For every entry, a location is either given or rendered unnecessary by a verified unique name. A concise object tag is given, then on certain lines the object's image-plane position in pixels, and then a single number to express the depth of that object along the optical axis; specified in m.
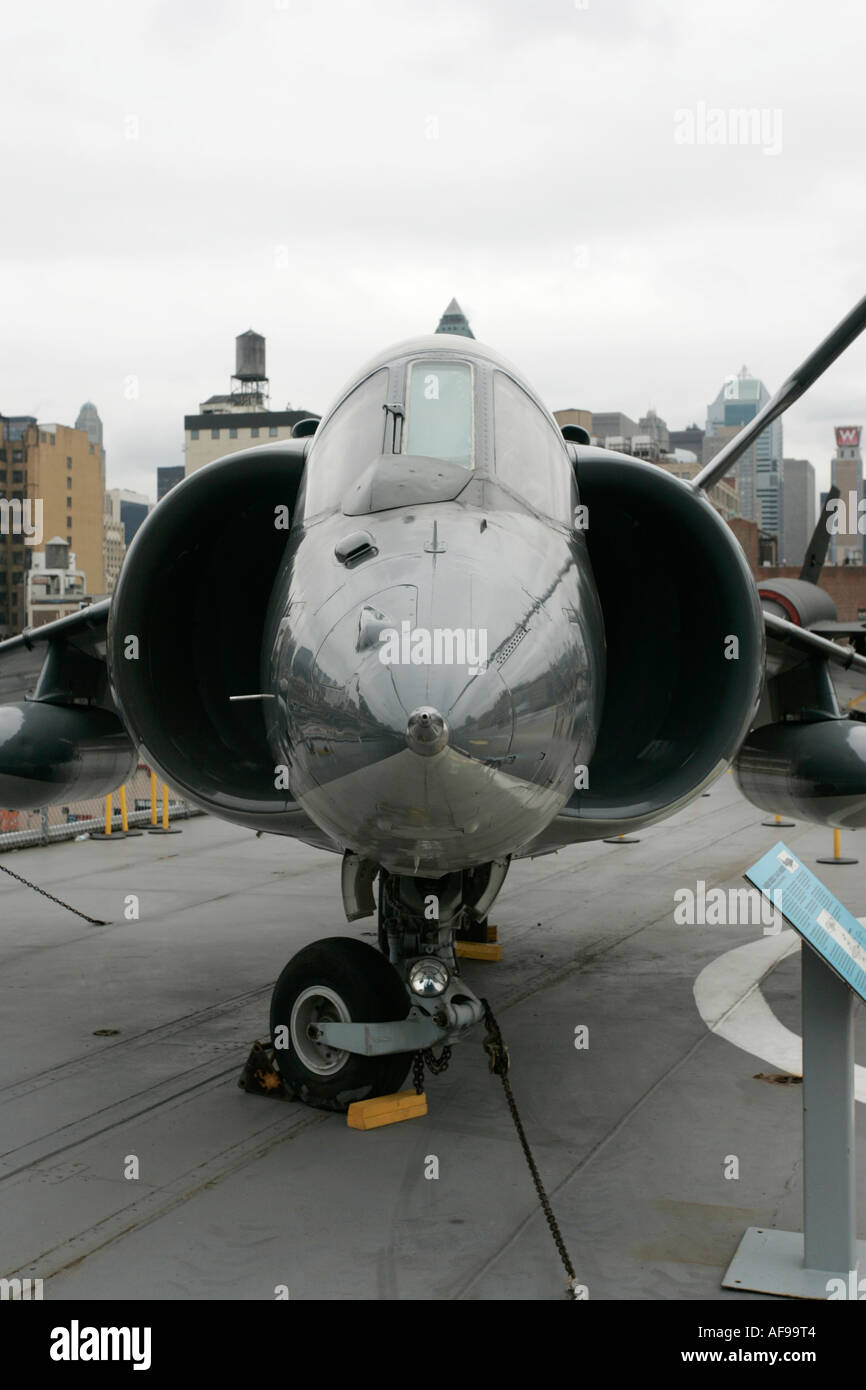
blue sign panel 4.39
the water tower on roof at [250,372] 93.19
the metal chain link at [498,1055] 5.08
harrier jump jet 4.26
